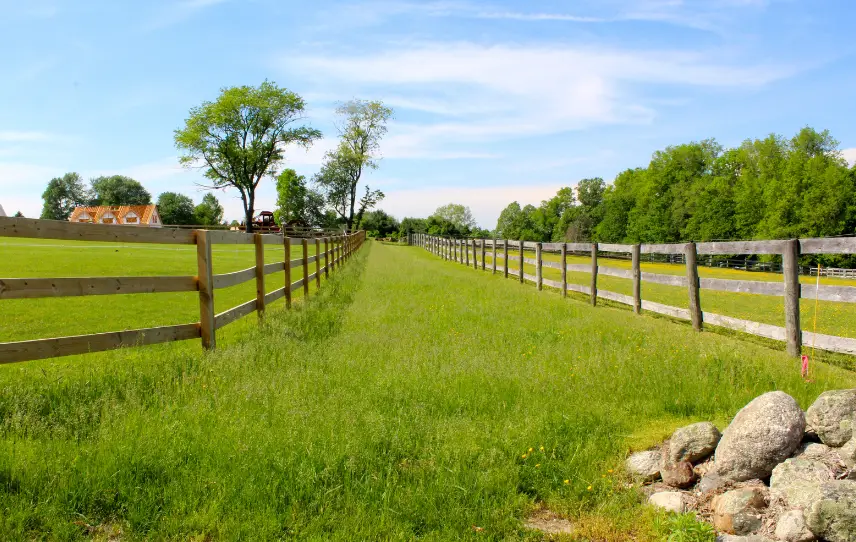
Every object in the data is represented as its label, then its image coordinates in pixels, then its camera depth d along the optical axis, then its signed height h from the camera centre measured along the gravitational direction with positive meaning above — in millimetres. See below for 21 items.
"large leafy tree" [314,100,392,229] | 66188 +11214
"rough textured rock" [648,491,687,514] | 3328 -1627
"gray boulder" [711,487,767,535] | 3025 -1553
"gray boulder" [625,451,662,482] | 3727 -1577
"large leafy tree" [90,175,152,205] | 118188 +11351
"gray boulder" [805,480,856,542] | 2746 -1420
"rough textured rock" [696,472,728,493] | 3411 -1541
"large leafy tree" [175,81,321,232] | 60469 +12196
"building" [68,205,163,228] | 92688 +5118
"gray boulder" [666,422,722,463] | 3670 -1399
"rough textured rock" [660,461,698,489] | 3545 -1550
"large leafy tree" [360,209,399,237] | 102612 +3149
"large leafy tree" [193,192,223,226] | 133250 +8283
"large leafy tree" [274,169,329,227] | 90938 +6730
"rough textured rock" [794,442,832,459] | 3412 -1355
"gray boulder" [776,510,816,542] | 2861 -1548
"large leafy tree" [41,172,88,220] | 121188 +10940
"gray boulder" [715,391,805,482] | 3373 -1281
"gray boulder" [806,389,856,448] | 3404 -1162
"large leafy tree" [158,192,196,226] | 119375 +7493
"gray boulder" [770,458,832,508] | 3012 -1400
